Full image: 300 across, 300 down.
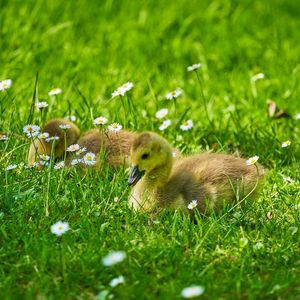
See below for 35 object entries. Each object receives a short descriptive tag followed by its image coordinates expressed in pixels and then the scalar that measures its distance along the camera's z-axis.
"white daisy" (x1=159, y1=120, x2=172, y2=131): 10.10
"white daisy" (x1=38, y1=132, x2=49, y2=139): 9.40
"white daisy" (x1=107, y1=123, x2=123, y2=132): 9.23
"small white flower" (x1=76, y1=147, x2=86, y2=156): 8.88
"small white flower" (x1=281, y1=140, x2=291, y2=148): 9.55
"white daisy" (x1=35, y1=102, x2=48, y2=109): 9.51
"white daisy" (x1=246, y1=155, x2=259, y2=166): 8.64
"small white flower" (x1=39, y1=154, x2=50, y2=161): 8.91
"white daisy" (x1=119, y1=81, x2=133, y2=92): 9.94
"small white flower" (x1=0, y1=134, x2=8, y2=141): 9.12
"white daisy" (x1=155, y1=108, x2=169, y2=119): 10.49
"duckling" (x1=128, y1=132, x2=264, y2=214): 8.34
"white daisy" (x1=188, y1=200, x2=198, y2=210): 8.19
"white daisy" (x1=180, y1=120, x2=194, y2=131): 10.20
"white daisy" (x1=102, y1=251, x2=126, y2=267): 6.78
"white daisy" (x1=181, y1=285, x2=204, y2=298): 6.32
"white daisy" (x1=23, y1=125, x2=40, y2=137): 9.06
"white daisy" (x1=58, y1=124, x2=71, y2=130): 9.21
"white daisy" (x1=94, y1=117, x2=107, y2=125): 9.27
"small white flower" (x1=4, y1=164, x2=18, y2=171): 8.58
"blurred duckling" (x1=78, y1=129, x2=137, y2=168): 9.42
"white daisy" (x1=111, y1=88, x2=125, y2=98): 9.80
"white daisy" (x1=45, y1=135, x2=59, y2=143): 9.24
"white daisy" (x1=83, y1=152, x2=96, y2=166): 8.96
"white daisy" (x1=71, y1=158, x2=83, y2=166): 8.83
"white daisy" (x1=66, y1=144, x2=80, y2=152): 9.16
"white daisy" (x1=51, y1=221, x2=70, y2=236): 7.32
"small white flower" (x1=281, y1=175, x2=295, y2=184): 9.29
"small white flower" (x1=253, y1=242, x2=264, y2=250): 7.48
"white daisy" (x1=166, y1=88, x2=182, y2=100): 10.09
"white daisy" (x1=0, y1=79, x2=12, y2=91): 9.90
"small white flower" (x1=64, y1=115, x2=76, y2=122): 10.48
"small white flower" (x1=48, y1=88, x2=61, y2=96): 10.01
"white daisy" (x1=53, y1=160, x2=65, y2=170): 8.88
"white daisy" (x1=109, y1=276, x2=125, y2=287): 6.71
